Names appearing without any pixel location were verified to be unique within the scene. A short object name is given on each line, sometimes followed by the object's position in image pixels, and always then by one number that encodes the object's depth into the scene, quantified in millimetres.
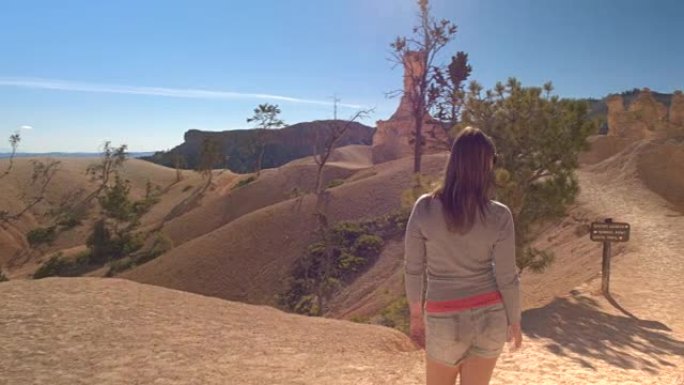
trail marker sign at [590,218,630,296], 10984
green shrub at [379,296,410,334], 13084
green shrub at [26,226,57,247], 45969
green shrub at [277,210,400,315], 24109
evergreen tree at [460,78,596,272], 11633
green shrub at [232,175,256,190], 50956
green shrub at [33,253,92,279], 35594
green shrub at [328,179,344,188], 44119
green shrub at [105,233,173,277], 33688
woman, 2865
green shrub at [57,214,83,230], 49469
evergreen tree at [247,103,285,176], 50719
